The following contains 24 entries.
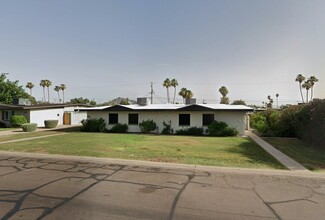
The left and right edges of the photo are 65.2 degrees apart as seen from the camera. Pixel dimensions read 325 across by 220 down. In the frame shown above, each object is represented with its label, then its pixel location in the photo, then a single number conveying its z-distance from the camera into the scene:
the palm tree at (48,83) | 73.06
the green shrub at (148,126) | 23.12
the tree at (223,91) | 72.97
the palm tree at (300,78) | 63.46
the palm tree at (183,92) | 62.39
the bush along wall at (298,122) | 14.87
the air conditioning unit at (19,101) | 35.53
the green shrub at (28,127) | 24.17
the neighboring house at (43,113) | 29.97
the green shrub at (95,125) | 24.42
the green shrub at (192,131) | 21.85
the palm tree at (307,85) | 61.59
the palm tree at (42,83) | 72.81
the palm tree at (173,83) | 64.31
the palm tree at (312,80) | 60.24
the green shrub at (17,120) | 28.75
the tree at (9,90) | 42.52
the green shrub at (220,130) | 20.97
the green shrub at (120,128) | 23.84
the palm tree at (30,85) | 74.41
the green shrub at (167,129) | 22.82
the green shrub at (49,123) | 29.14
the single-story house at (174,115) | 21.66
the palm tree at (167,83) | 64.19
